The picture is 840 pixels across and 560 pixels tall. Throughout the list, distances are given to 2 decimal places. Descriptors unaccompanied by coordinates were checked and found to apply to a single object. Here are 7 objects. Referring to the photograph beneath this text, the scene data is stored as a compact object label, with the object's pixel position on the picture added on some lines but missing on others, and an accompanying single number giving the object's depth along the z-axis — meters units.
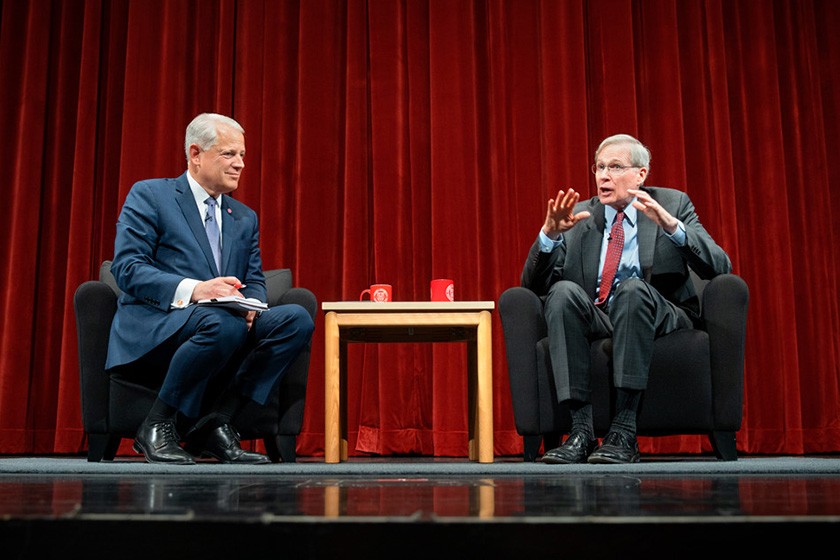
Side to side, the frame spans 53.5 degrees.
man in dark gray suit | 2.33
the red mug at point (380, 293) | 2.73
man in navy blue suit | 2.35
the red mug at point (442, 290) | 2.75
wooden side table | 2.61
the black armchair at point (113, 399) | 2.50
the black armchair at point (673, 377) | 2.47
